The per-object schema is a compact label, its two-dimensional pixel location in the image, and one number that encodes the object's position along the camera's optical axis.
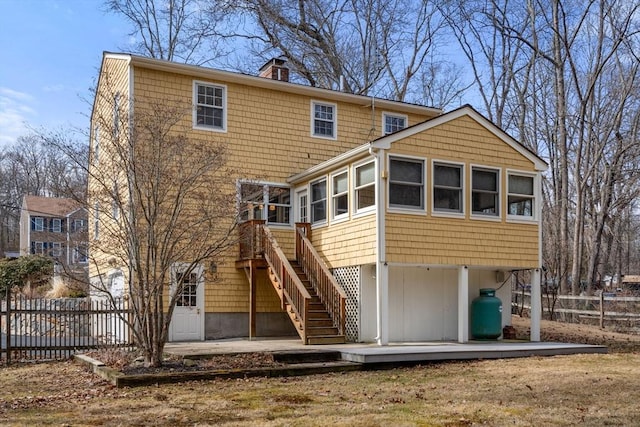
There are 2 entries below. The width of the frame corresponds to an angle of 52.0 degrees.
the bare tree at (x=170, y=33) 30.88
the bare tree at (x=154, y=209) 11.25
